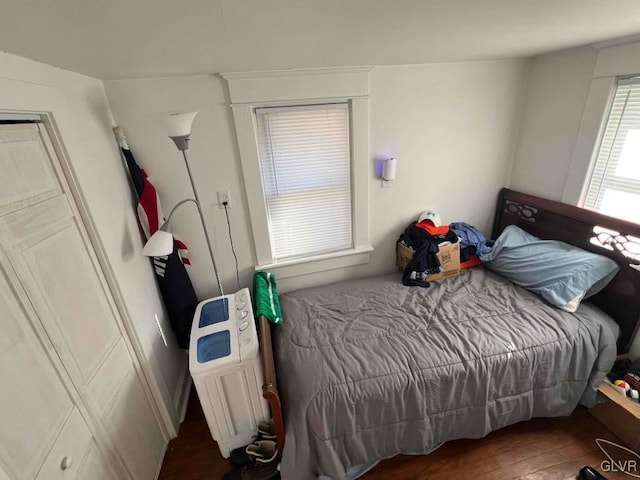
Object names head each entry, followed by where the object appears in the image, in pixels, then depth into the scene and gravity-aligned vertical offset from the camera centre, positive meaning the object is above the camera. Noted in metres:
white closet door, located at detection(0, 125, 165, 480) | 0.93 -0.57
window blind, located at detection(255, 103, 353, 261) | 1.99 -0.27
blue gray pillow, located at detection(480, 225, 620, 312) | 1.77 -0.91
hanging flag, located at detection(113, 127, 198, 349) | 1.71 -0.72
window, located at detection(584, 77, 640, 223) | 1.71 -0.24
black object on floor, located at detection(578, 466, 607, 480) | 1.45 -1.69
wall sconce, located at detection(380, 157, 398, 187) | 2.17 -0.26
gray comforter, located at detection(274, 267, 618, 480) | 1.41 -1.19
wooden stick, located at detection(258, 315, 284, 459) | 1.30 -1.06
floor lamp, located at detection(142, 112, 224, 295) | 1.41 +0.01
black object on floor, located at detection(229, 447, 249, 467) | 1.58 -1.63
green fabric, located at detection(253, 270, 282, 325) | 1.80 -0.98
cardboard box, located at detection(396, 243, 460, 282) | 2.21 -0.96
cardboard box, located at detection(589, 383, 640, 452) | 1.56 -1.58
